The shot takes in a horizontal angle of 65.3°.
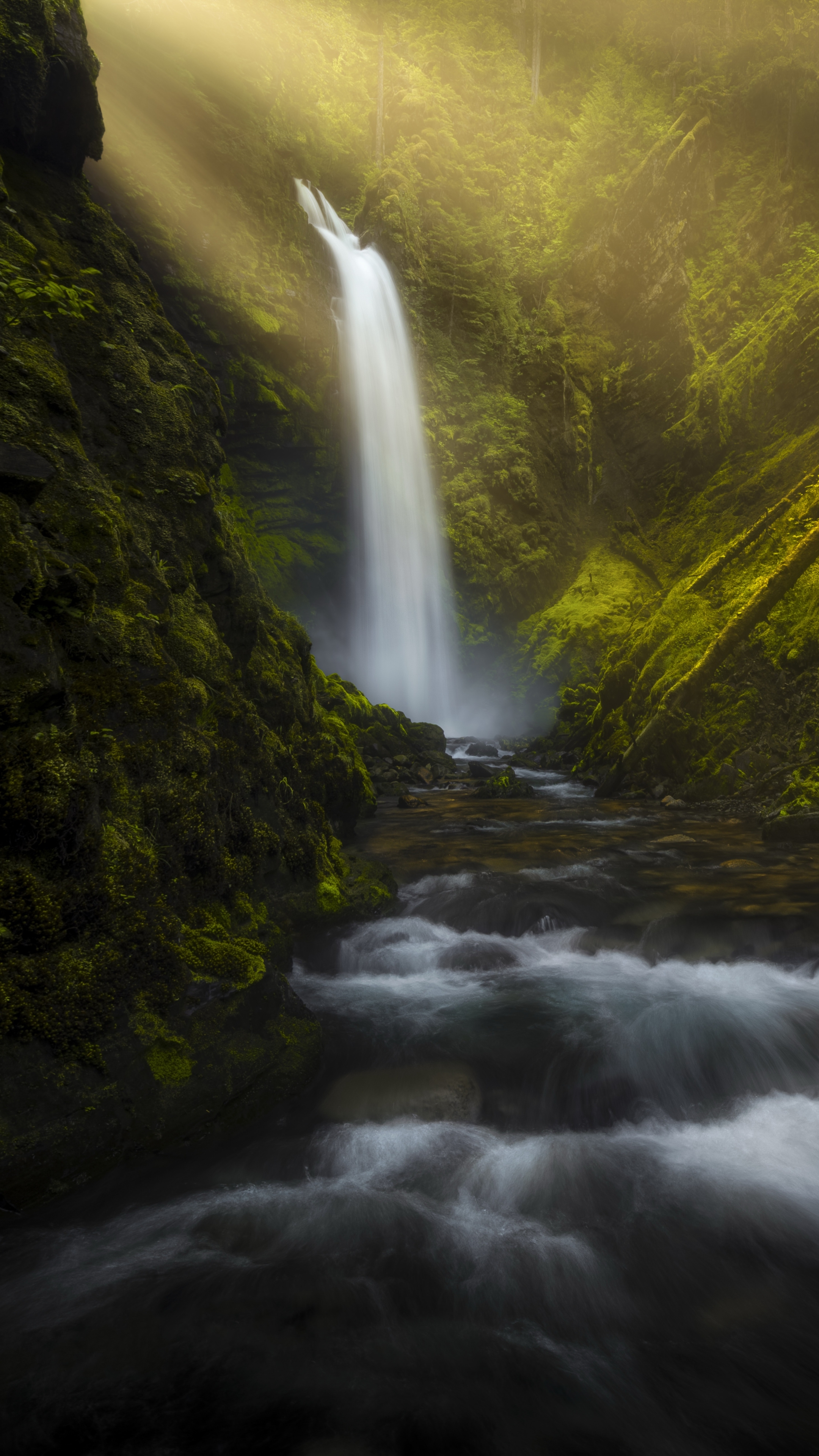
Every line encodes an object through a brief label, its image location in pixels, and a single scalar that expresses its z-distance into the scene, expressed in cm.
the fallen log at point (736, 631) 1461
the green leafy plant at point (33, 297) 451
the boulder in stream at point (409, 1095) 464
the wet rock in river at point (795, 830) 1048
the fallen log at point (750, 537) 1739
